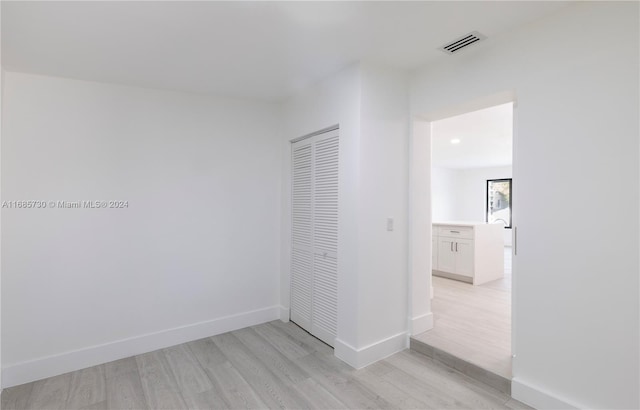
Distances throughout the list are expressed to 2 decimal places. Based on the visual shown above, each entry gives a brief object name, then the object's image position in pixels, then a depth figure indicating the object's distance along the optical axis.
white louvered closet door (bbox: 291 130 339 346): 2.95
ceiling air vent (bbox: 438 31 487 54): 2.18
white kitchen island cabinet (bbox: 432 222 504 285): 4.87
